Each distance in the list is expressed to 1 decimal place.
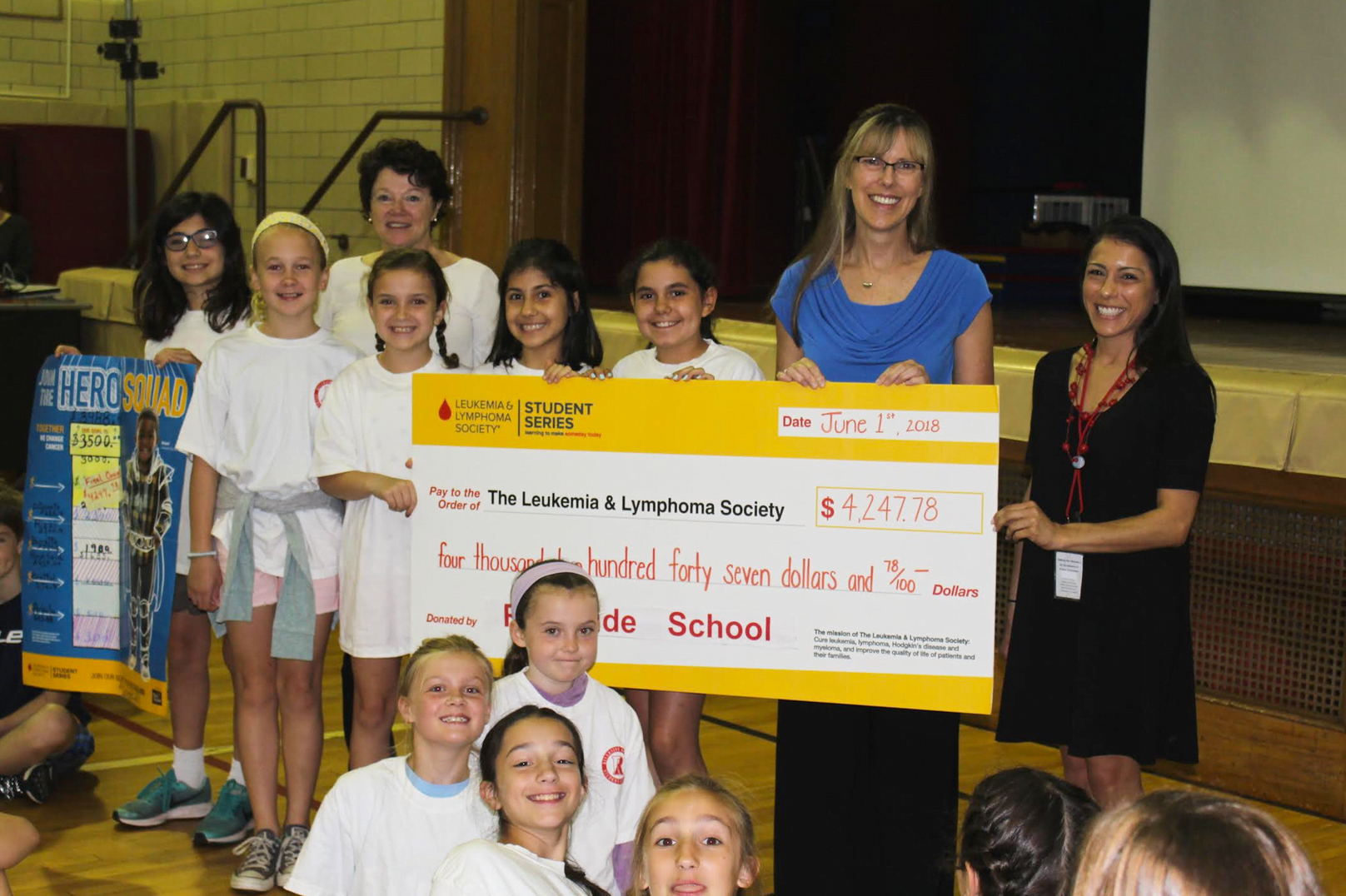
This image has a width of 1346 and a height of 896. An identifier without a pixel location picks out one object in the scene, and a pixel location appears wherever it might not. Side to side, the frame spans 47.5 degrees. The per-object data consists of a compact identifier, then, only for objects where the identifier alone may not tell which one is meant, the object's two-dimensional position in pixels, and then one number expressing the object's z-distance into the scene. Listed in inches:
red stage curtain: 331.9
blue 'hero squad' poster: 140.6
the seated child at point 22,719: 149.2
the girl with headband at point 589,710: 103.8
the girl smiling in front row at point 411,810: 99.4
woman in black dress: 102.7
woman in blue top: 103.5
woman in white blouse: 141.9
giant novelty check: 106.0
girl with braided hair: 122.8
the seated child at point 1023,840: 70.7
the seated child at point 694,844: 82.2
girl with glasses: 138.9
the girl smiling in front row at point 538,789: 88.1
